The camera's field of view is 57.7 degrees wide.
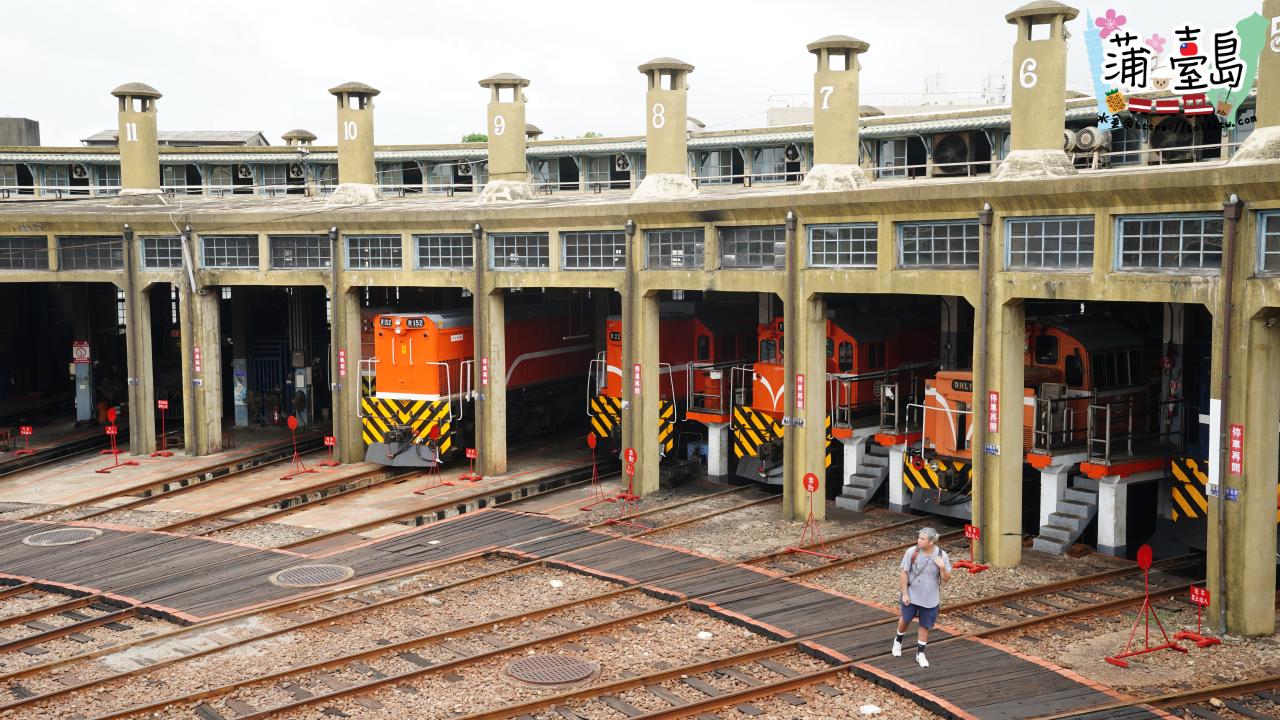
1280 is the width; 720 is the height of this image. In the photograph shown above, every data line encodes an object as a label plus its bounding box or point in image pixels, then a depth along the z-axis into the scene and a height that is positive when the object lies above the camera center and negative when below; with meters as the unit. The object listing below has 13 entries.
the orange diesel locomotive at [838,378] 24.48 -1.57
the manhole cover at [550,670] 13.95 -4.45
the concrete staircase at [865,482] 23.19 -3.59
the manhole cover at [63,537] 21.14 -4.14
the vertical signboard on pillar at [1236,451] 14.96 -1.95
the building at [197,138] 51.31 +7.77
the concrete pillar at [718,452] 26.22 -3.31
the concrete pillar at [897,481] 22.58 -3.46
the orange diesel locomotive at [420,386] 27.11 -1.84
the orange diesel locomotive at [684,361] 27.02 -1.31
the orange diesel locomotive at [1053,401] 20.55 -1.78
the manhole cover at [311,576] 18.16 -4.25
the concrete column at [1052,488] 20.02 -3.22
